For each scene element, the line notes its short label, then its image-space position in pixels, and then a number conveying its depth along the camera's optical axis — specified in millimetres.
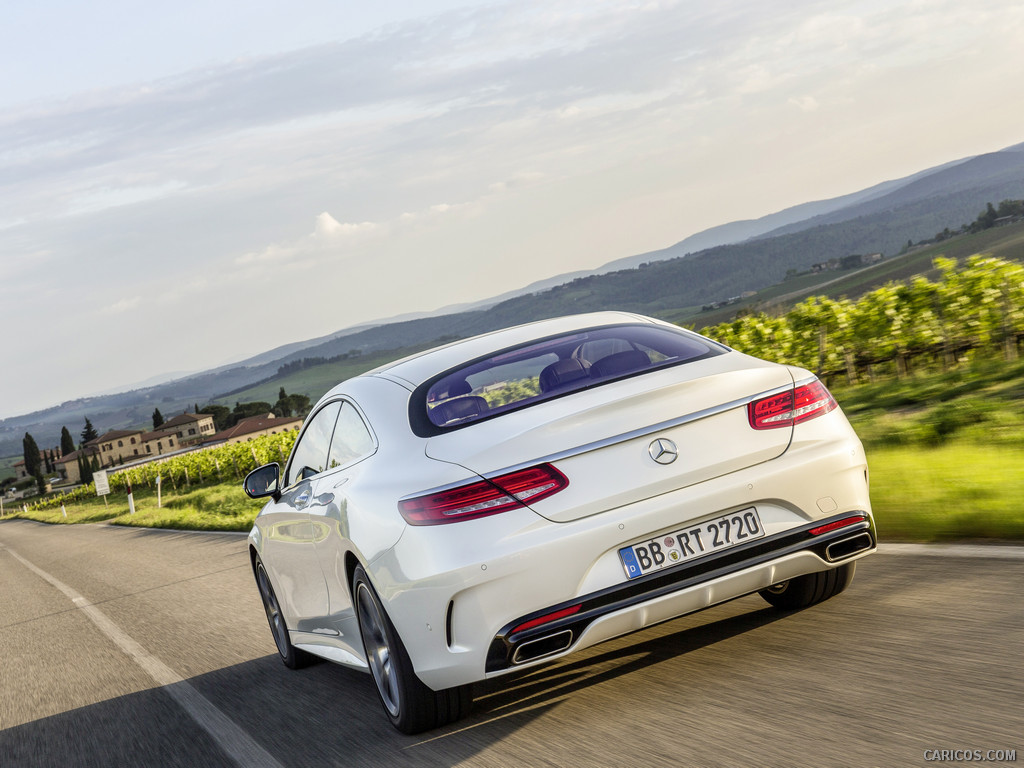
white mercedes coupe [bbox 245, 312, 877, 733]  3801
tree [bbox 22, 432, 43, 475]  178875
